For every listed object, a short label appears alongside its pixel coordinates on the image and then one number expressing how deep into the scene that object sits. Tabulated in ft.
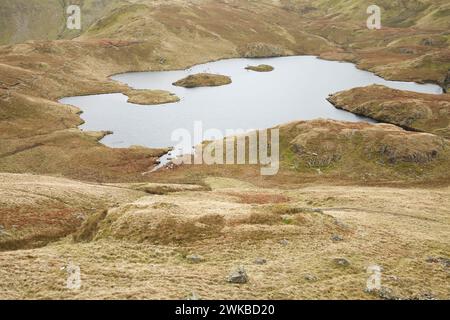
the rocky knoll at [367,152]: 282.97
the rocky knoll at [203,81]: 573.74
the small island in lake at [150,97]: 479.82
